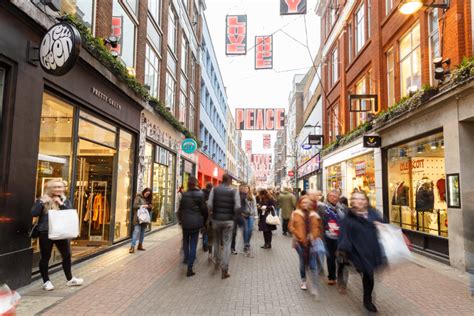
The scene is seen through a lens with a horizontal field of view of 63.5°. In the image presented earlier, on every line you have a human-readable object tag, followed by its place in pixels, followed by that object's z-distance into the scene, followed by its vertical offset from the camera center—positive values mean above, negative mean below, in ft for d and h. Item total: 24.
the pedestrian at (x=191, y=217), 24.64 -1.61
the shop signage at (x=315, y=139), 77.74 +11.13
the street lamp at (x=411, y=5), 28.19 +14.08
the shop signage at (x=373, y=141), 43.68 +6.12
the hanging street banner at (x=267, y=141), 145.48 +19.76
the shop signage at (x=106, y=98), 30.19 +7.81
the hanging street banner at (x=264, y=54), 55.67 +20.17
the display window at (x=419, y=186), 32.55 +0.94
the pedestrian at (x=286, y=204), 42.86 -1.16
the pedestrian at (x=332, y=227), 22.26 -1.93
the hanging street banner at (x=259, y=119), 83.35 +16.28
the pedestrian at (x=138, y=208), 33.45 -1.71
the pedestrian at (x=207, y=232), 29.37 -3.33
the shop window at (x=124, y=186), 37.52 +0.51
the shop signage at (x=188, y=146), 54.29 +6.59
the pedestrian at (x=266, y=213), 36.17 -1.93
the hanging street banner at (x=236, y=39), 51.39 +20.61
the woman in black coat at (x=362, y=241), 16.17 -2.02
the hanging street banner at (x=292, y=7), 41.81 +20.48
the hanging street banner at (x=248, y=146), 195.91 +24.17
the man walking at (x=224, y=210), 24.70 -1.12
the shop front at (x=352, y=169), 49.60 +3.85
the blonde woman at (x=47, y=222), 20.03 -1.68
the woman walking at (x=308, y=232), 19.80 -2.02
